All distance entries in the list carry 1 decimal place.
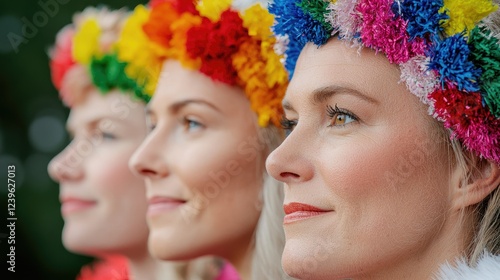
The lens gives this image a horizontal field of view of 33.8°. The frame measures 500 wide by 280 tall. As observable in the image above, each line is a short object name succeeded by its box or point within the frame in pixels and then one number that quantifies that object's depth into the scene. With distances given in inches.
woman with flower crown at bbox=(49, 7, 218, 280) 176.4
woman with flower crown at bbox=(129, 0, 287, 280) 140.5
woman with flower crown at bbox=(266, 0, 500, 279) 103.7
